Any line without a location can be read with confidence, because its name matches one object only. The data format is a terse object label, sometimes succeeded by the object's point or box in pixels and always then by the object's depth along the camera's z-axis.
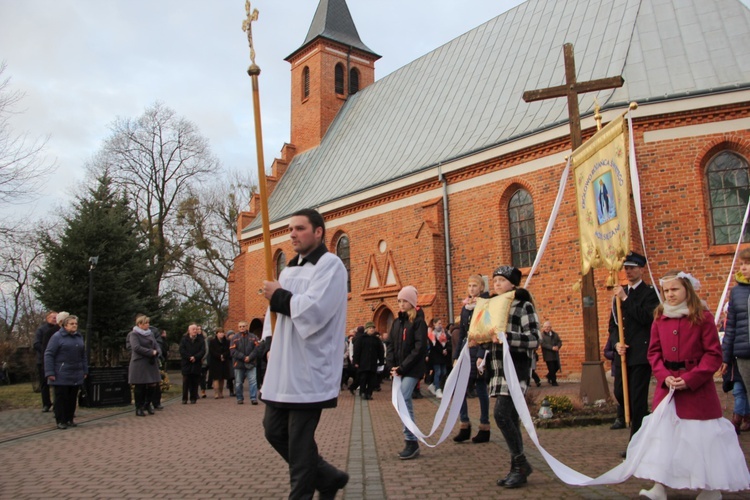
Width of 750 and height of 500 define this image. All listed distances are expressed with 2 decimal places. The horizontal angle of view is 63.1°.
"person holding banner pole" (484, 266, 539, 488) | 5.21
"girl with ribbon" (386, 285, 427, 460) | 7.05
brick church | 14.45
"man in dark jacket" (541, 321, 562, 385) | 14.86
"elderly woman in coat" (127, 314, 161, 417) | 11.58
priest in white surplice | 3.71
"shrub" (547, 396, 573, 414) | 8.80
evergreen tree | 18.77
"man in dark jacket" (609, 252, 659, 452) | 5.83
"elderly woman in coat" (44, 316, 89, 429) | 9.58
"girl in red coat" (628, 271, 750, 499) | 4.22
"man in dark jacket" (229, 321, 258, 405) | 13.60
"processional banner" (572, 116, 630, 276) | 6.59
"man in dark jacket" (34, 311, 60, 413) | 11.95
